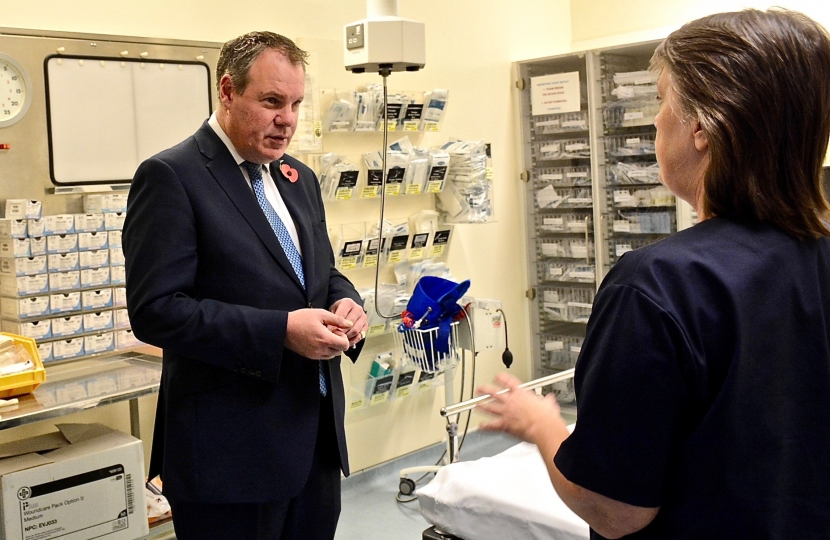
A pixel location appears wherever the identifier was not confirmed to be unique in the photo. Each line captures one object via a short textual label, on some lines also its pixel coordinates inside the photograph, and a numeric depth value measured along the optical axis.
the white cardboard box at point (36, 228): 2.90
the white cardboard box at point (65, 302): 2.98
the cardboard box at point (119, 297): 3.14
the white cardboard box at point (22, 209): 2.88
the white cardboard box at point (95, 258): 3.04
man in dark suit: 1.78
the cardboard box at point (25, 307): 2.90
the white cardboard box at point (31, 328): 2.90
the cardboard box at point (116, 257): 3.12
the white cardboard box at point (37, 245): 2.91
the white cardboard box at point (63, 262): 2.97
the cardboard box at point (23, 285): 2.89
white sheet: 2.15
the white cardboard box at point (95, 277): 3.05
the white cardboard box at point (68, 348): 2.99
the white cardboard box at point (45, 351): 2.95
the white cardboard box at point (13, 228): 2.86
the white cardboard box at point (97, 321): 3.07
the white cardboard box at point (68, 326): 2.99
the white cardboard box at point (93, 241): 3.03
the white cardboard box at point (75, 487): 2.51
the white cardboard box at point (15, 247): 2.87
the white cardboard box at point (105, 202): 3.08
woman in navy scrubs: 0.98
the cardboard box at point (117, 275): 3.12
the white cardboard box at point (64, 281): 2.97
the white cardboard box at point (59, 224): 2.94
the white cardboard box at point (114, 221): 3.09
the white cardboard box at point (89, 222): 3.02
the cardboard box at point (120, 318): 3.15
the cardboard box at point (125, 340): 3.16
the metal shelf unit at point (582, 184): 4.49
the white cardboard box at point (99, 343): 3.08
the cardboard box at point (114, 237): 3.11
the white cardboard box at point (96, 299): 3.06
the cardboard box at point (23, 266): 2.88
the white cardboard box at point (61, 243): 2.95
